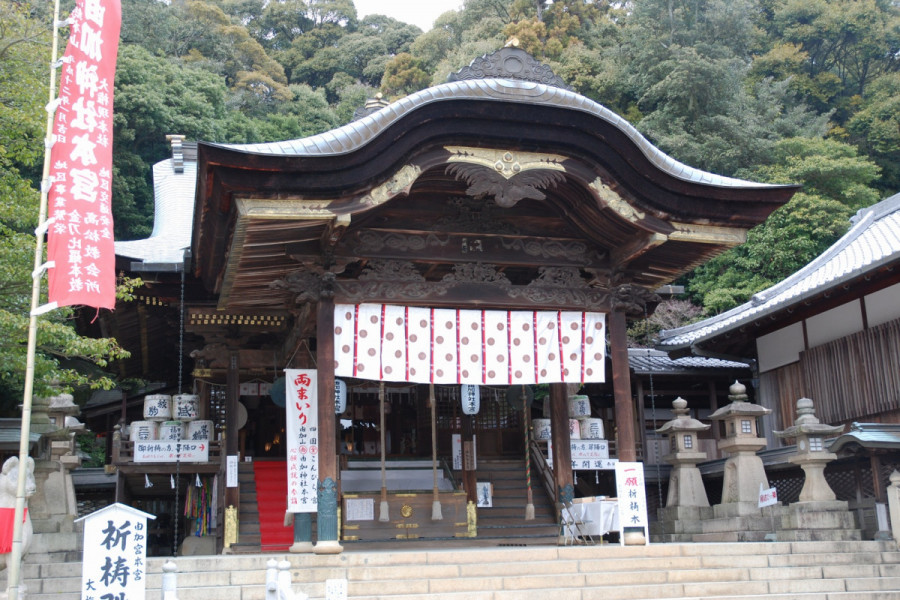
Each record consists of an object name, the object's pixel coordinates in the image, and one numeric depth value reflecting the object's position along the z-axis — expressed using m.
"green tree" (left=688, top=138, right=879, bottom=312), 25.62
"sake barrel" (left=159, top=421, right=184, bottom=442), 14.82
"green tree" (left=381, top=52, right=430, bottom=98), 46.62
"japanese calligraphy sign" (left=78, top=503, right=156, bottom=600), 7.09
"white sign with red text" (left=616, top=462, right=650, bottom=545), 10.72
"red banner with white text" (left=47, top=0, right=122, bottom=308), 7.54
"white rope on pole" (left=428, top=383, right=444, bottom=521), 14.13
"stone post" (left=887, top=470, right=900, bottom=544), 10.88
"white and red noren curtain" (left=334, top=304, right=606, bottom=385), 11.19
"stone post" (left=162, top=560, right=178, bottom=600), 6.51
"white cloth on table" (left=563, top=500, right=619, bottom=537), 11.77
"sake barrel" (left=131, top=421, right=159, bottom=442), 14.80
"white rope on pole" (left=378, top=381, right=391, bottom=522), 13.77
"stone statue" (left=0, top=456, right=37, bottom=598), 8.27
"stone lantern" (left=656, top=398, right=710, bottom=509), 14.04
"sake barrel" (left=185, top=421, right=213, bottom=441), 14.87
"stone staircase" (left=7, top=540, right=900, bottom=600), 8.71
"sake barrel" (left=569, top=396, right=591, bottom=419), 15.56
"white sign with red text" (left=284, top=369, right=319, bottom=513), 11.81
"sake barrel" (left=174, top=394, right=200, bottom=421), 14.66
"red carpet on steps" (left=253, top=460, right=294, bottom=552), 13.81
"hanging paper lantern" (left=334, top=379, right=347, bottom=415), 15.11
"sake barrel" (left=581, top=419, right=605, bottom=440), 15.76
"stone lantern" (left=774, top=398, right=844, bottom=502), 11.72
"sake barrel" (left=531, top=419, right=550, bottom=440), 17.14
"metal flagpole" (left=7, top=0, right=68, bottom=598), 6.70
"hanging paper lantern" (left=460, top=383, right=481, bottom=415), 16.08
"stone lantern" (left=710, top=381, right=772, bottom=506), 12.76
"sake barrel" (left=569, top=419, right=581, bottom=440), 15.77
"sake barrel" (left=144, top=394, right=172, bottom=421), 14.71
